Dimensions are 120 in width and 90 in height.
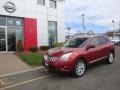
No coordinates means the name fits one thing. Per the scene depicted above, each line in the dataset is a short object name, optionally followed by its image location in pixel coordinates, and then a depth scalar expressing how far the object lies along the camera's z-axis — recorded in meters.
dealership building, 8.13
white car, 16.24
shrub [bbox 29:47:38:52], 8.27
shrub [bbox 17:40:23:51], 8.31
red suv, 3.74
